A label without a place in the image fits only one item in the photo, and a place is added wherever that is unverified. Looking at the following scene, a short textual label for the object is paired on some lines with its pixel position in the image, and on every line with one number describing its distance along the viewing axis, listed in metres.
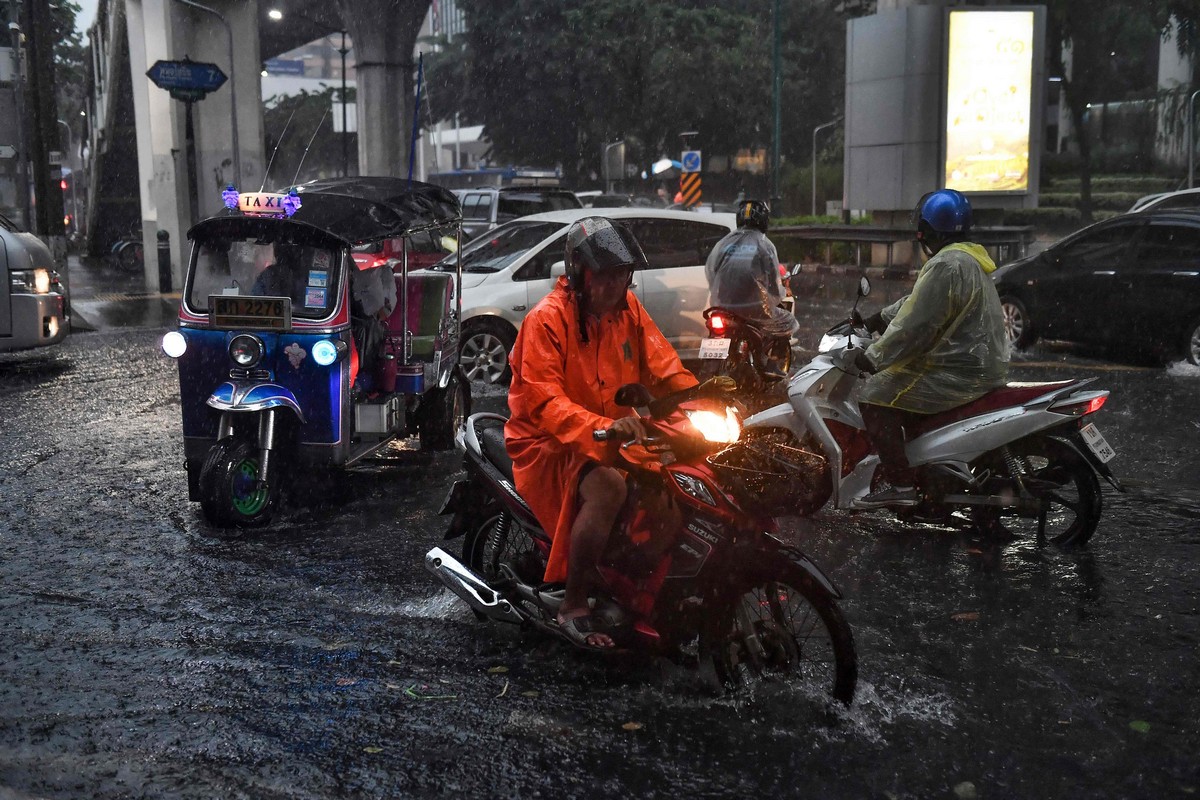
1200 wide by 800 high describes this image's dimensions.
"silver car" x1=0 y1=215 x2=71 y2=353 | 13.12
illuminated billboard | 26.00
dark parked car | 12.15
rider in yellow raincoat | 6.27
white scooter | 6.19
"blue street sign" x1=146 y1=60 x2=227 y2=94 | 19.03
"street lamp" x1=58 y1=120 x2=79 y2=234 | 56.81
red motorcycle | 4.18
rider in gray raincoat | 8.95
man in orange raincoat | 4.34
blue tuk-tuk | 6.99
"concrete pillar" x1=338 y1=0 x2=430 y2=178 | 34.69
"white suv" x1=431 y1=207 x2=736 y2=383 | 11.72
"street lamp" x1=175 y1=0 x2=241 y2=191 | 23.62
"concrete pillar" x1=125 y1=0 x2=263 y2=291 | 25.00
